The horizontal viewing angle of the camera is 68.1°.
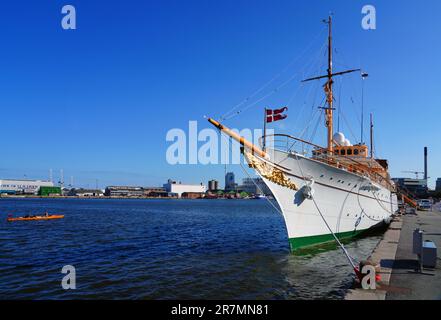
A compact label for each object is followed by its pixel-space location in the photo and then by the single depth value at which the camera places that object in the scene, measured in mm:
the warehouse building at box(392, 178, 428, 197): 150288
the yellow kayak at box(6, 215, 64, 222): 41262
